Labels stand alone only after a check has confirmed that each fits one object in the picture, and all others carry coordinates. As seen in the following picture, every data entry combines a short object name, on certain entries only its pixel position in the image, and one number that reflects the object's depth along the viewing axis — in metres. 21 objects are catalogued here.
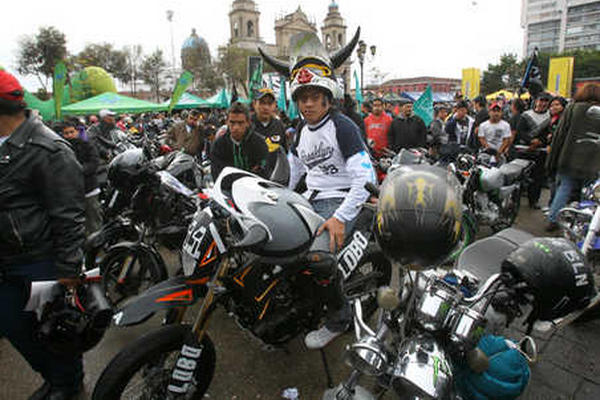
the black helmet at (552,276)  1.76
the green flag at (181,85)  14.51
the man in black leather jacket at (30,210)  1.99
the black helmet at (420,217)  1.44
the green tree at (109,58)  42.66
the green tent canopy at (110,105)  18.75
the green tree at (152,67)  45.06
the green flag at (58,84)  10.12
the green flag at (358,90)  11.94
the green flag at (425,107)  8.54
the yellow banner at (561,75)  17.91
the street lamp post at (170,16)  52.86
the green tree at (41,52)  35.47
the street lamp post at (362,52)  16.84
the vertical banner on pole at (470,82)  23.28
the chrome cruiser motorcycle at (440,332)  1.48
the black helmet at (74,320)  2.06
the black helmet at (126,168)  3.83
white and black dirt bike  1.92
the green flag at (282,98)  10.75
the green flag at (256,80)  8.96
